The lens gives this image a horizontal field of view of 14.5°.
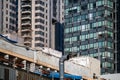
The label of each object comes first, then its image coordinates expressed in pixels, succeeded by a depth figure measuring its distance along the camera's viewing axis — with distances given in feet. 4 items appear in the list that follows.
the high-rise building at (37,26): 634.43
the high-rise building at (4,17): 643.45
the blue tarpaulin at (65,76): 201.72
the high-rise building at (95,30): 531.09
